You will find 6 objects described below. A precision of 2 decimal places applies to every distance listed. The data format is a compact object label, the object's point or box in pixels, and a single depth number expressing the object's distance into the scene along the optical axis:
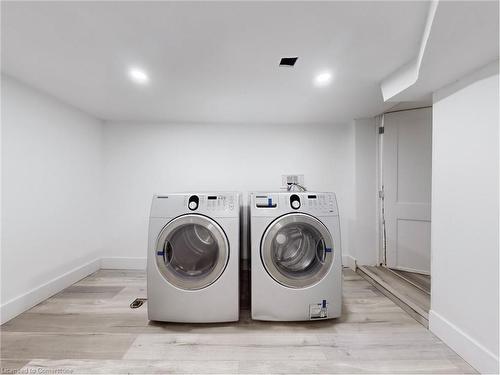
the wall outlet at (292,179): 2.61
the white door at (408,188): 2.46
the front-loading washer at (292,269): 1.66
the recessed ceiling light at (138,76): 1.56
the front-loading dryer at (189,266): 1.65
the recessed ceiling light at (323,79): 1.58
